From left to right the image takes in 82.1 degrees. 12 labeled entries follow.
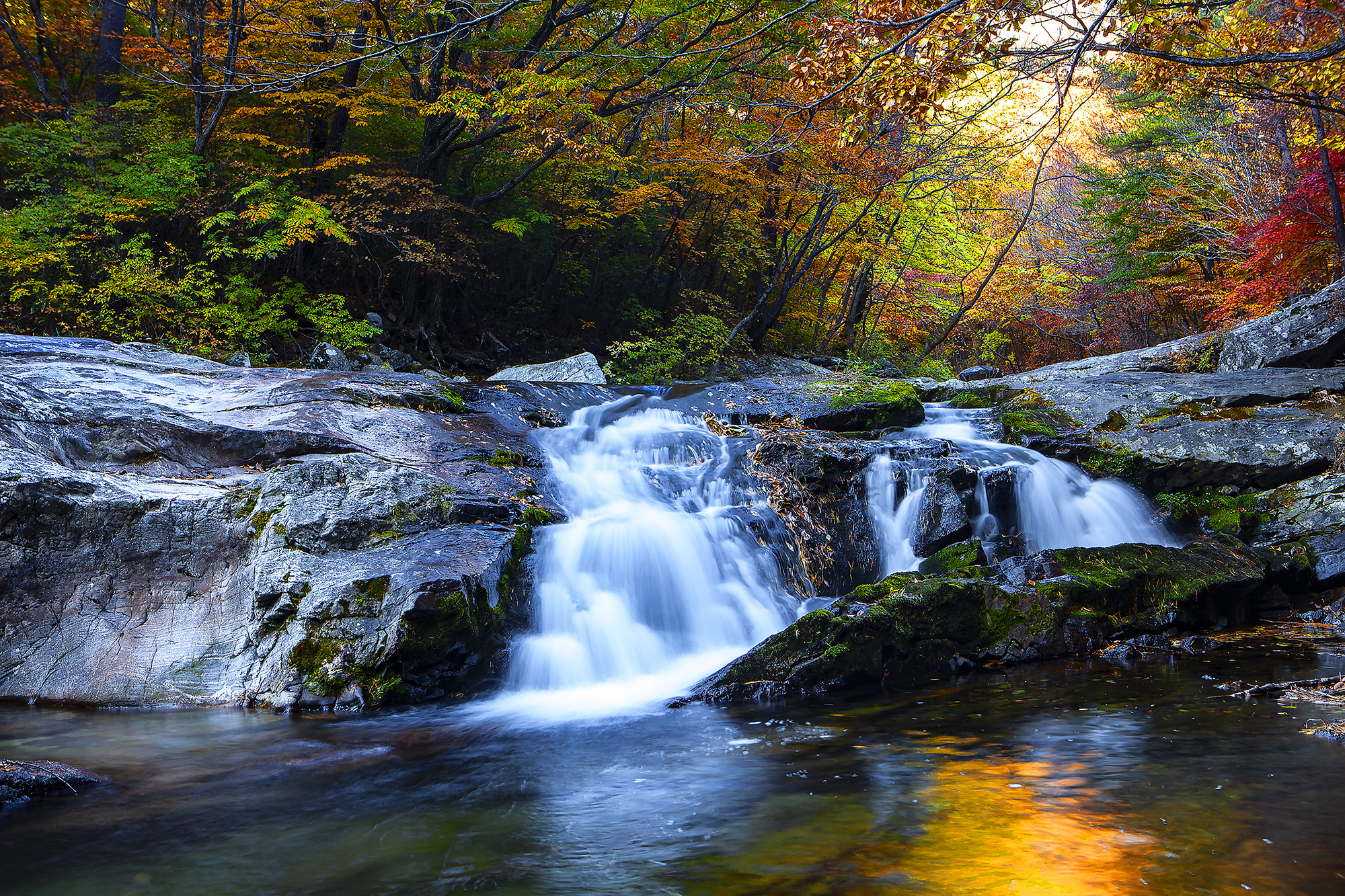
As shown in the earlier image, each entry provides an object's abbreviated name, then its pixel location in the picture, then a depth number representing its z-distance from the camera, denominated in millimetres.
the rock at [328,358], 12310
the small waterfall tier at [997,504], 8273
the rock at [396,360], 13984
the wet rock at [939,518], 8164
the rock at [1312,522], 7523
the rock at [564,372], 13391
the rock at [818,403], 11211
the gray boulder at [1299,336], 10648
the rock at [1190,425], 8812
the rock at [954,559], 7273
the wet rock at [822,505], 7914
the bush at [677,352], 15969
